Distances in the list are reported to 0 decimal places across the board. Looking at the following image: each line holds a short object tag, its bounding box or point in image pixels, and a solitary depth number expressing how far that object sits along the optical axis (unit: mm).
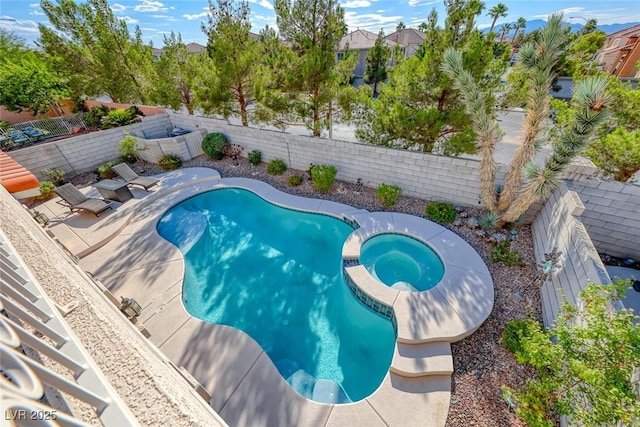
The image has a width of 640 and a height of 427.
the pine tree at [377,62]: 25547
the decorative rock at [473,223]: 8388
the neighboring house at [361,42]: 36344
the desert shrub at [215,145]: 13328
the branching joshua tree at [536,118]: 5195
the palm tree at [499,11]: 37075
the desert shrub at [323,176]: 10406
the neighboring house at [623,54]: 25984
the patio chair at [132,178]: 11094
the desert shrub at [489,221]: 8086
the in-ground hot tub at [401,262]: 7167
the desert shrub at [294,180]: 11406
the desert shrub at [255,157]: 13016
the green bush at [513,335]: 5062
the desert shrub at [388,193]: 9508
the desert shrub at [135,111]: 15781
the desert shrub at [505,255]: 7084
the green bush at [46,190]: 10570
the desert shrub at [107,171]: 12272
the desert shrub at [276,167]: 12336
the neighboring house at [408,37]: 43581
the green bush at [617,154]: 6501
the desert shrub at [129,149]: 12703
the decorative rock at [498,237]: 7798
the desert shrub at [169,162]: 13172
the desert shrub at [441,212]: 8828
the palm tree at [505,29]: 49331
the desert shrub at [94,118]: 15406
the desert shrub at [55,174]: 11641
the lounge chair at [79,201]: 9445
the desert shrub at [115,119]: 14641
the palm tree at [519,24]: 46519
